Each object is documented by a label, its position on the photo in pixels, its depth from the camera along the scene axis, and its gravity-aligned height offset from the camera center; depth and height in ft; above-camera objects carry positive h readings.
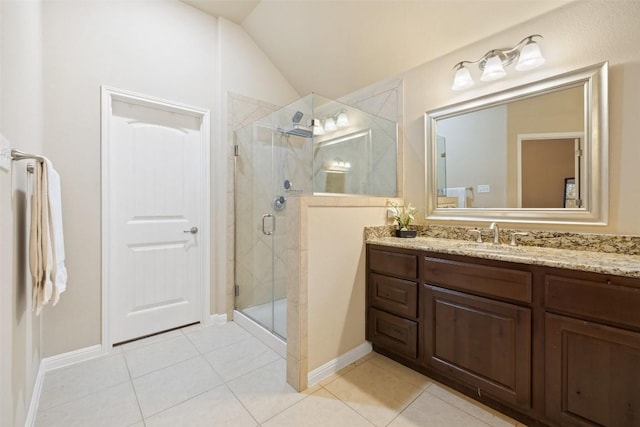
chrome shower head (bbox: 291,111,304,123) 7.71 +2.73
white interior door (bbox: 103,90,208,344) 7.21 -0.18
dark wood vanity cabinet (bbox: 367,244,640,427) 3.68 -1.98
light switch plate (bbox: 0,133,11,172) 3.30 +0.72
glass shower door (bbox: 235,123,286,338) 8.24 -0.40
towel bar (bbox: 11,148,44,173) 3.82 +0.80
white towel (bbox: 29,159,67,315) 4.23 -0.44
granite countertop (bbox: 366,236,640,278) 3.78 -0.71
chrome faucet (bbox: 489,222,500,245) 6.05 -0.44
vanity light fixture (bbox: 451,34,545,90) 5.51 +3.29
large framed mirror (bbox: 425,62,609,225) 5.13 +1.30
